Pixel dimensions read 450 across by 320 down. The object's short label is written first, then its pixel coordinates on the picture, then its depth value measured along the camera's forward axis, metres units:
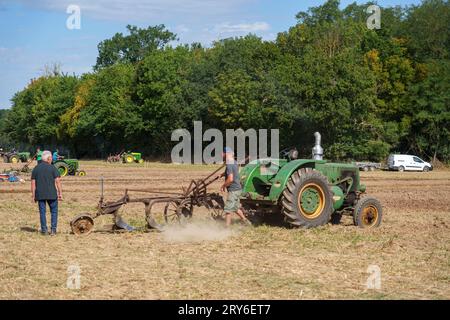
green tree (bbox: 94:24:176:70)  99.00
